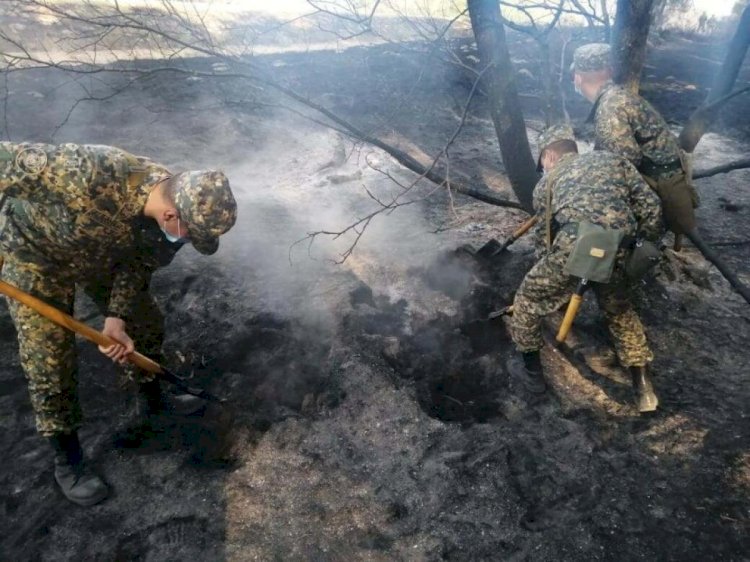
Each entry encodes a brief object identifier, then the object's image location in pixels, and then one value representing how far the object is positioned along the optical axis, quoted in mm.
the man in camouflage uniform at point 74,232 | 2215
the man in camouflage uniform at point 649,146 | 3338
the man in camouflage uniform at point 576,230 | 2814
